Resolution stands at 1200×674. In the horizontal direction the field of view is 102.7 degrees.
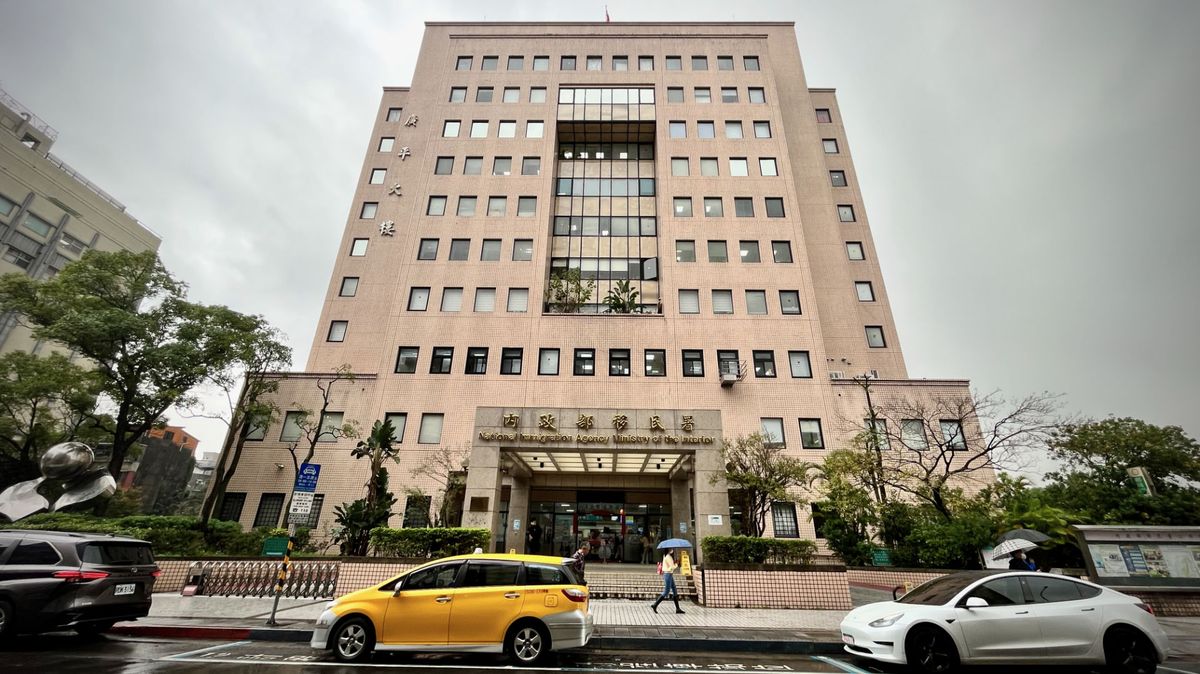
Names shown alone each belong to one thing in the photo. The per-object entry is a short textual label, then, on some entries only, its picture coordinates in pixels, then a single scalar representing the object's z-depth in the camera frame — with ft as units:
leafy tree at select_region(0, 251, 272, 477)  76.23
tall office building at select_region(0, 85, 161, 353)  146.82
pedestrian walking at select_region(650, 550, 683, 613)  42.86
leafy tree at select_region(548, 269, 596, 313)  97.76
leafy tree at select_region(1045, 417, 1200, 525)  77.10
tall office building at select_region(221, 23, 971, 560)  82.33
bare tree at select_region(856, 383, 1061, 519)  75.77
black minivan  26.05
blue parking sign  38.81
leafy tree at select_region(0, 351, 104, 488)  79.56
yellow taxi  24.95
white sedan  22.71
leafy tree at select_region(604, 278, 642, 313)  97.25
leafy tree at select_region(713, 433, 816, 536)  60.64
